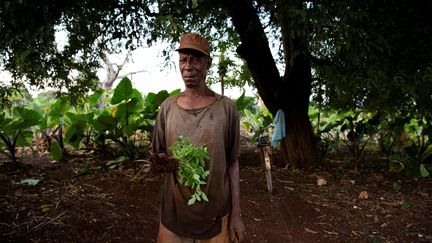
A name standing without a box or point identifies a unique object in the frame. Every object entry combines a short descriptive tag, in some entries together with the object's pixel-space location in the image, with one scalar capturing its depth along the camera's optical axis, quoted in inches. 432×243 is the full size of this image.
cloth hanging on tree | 225.9
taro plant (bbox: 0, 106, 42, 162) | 249.0
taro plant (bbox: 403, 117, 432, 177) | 231.1
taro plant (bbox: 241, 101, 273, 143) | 371.2
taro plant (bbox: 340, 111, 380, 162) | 255.3
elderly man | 80.5
